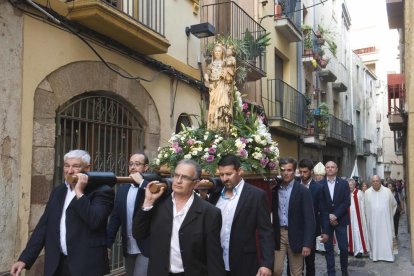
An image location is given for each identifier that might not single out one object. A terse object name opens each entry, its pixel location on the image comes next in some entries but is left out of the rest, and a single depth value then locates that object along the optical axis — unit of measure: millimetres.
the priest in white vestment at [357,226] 9742
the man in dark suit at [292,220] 5453
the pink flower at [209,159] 5168
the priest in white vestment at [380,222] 9273
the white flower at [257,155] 5430
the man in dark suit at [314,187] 6645
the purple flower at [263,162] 5445
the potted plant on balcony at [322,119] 16906
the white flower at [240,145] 5375
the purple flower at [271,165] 5657
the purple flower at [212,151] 5262
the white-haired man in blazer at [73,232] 3473
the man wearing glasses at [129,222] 4613
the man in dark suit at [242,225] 3822
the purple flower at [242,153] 5281
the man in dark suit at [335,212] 6910
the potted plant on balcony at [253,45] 10789
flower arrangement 5285
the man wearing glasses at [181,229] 3113
